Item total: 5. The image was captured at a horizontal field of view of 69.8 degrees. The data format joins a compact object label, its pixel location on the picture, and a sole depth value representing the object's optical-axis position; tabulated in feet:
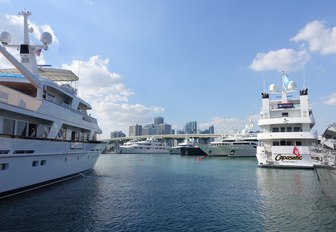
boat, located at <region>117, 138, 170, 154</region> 416.87
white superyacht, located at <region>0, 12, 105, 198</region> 55.93
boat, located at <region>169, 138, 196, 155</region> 378.79
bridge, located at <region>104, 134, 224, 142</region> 522.47
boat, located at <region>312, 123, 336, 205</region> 54.05
